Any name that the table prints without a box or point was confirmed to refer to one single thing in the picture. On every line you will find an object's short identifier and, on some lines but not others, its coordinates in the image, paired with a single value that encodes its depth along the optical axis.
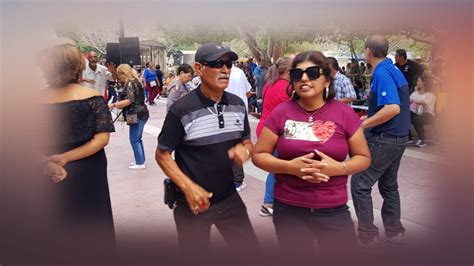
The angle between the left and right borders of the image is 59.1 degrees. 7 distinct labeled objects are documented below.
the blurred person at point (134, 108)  3.70
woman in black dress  2.28
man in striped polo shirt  2.24
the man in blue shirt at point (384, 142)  2.93
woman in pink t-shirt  2.14
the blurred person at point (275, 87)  3.22
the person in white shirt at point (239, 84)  4.12
